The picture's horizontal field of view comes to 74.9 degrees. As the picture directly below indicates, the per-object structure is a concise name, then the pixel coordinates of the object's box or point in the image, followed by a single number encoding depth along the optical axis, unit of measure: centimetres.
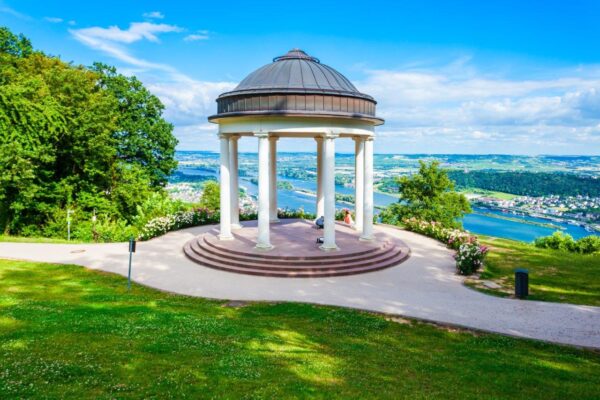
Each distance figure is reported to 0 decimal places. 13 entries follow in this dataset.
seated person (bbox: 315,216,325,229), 2239
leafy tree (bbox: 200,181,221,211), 4909
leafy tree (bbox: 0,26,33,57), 3231
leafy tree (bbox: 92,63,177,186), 3234
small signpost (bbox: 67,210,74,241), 2475
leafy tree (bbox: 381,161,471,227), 3234
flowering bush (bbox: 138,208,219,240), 2315
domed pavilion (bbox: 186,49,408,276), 1662
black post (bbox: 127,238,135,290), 1349
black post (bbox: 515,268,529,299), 1341
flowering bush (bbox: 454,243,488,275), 1606
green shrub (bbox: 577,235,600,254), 2448
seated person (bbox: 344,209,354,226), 2446
